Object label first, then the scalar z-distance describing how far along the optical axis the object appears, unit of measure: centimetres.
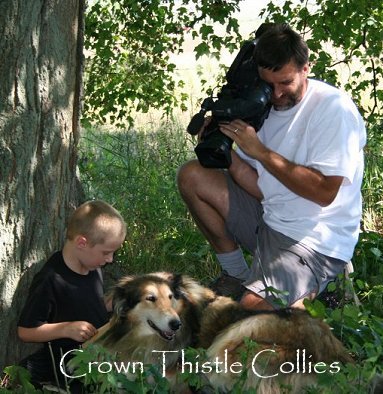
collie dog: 710
